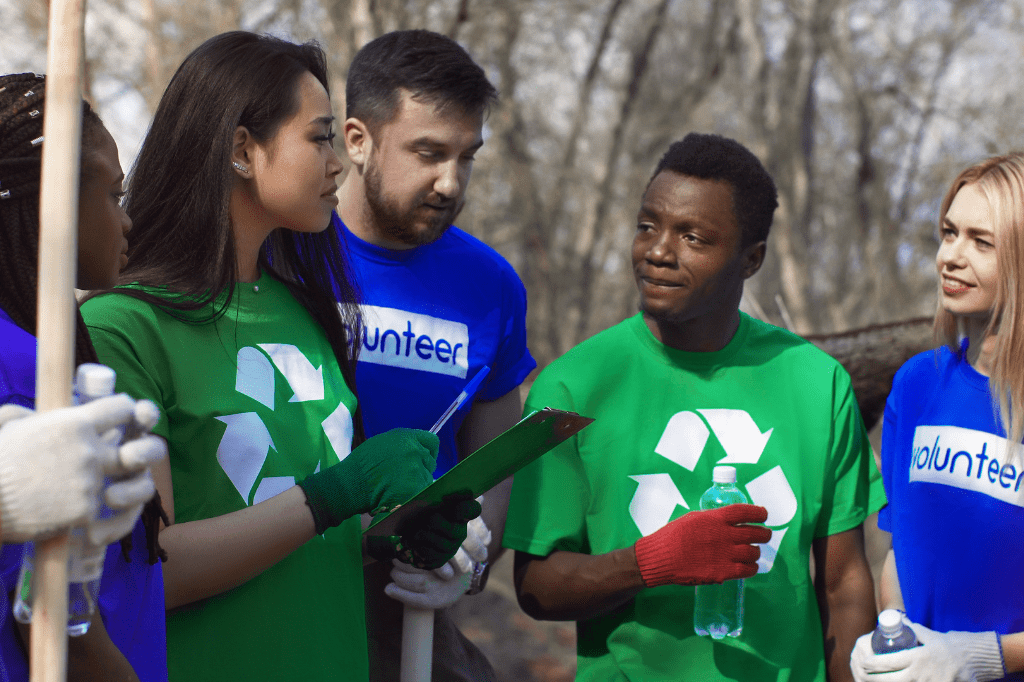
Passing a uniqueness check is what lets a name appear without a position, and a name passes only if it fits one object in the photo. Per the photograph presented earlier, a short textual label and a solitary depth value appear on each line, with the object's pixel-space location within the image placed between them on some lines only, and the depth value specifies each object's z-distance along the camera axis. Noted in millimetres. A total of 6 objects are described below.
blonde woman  2486
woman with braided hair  1480
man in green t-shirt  2480
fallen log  4051
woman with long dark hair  1923
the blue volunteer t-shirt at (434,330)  2859
